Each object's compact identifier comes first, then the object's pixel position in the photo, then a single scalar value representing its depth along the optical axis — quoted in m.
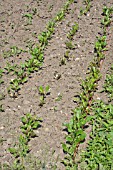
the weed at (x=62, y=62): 5.50
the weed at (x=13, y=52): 5.69
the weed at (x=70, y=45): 5.87
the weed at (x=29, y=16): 6.65
